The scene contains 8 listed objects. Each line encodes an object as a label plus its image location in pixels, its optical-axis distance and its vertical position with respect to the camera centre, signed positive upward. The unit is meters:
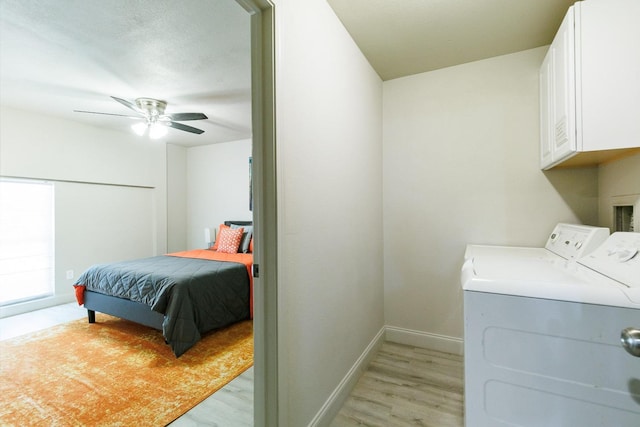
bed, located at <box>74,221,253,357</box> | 2.43 -0.77
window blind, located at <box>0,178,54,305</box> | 3.48 -0.32
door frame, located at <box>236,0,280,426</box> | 1.18 -0.01
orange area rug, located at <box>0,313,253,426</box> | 1.73 -1.21
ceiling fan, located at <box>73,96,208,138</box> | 3.08 +1.08
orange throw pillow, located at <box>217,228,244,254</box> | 4.08 -0.38
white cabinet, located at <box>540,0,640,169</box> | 1.24 +0.61
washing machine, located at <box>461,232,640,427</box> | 0.88 -0.46
